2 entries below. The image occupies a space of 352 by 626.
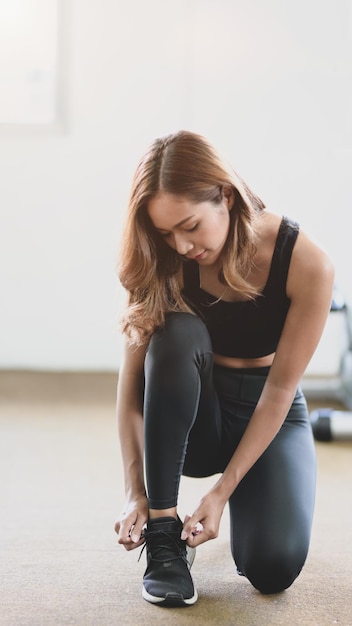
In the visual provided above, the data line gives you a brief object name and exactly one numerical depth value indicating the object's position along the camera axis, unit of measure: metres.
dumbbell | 3.93
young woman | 2.53
